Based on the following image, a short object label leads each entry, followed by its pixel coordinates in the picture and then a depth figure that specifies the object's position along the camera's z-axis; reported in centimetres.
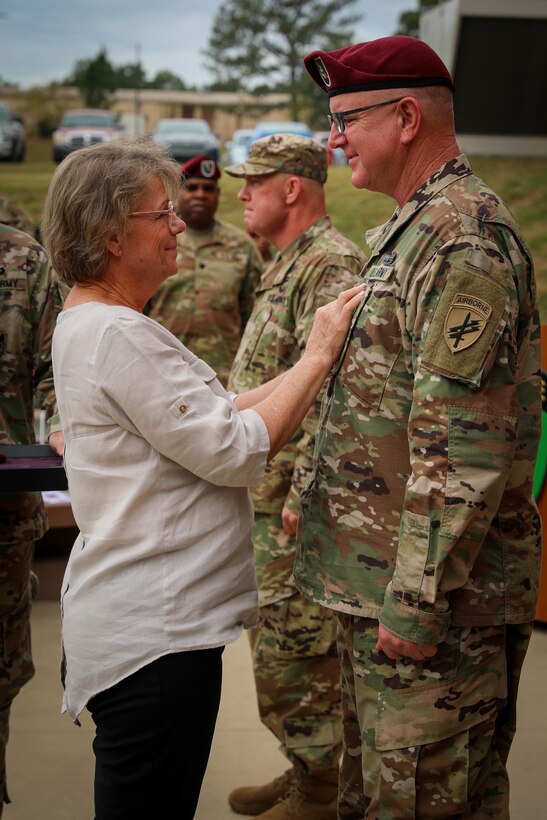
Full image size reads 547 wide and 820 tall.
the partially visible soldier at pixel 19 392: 246
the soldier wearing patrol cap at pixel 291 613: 289
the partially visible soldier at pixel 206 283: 479
